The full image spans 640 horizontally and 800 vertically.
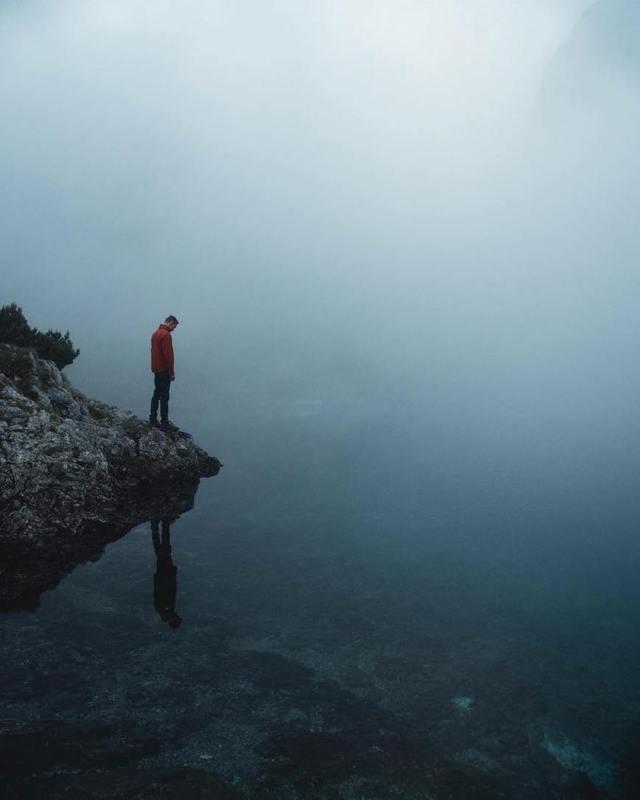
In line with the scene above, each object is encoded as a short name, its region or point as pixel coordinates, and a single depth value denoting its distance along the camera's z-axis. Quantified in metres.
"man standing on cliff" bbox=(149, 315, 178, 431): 20.17
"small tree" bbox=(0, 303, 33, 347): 24.28
